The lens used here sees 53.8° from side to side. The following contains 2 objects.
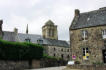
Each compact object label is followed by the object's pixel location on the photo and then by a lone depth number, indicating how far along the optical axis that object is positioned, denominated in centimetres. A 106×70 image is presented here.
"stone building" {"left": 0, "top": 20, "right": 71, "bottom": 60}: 3251
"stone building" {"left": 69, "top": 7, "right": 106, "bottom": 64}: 1601
